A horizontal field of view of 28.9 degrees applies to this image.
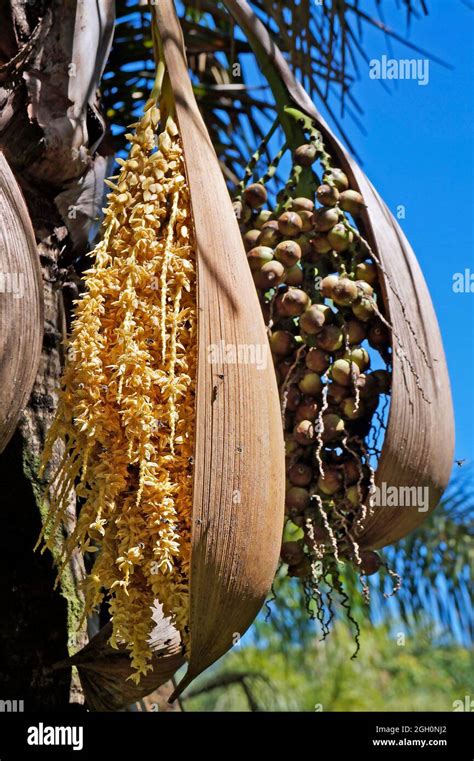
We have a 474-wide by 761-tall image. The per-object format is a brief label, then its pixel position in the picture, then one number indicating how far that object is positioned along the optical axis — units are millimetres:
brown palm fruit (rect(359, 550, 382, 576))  1316
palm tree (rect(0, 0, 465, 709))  1276
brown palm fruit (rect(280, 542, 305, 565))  1325
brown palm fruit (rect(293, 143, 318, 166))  1382
